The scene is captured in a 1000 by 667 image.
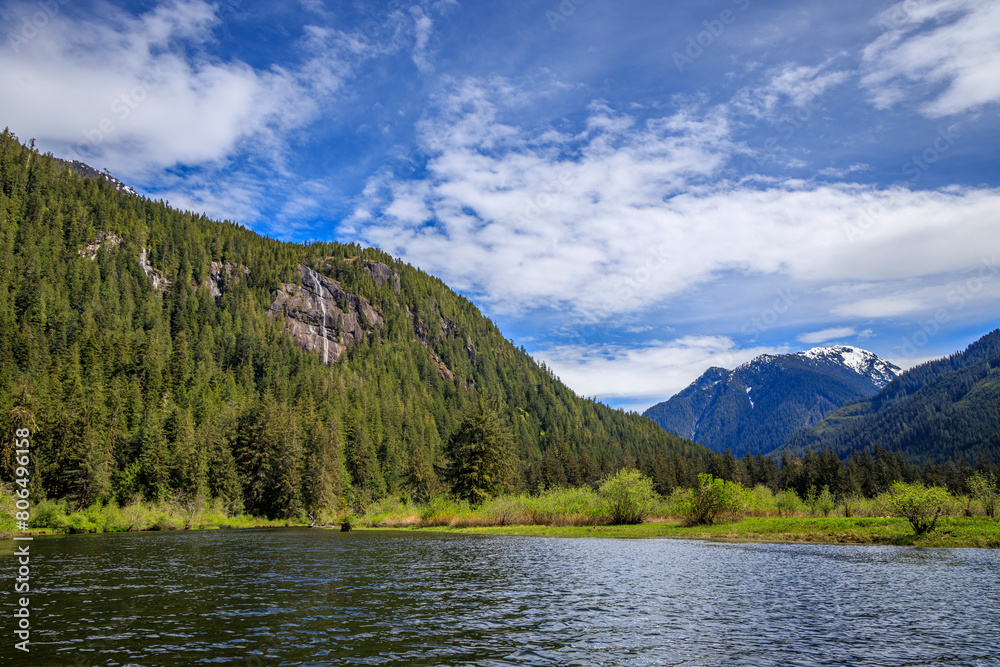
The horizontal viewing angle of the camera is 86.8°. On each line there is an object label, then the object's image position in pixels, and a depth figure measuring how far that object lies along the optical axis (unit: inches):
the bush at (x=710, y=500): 2679.6
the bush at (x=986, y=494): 2177.7
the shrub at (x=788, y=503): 3127.5
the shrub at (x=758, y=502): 3060.5
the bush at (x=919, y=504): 1868.8
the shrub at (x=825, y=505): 2989.7
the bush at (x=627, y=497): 2866.6
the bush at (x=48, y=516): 2982.3
